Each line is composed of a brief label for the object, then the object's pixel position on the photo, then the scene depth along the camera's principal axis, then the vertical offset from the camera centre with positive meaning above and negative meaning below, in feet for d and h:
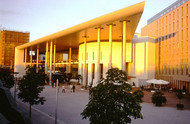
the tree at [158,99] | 50.08 -10.35
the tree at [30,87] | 38.06 -5.28
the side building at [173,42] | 81.30 +13.29
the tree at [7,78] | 61.96 -5.15
